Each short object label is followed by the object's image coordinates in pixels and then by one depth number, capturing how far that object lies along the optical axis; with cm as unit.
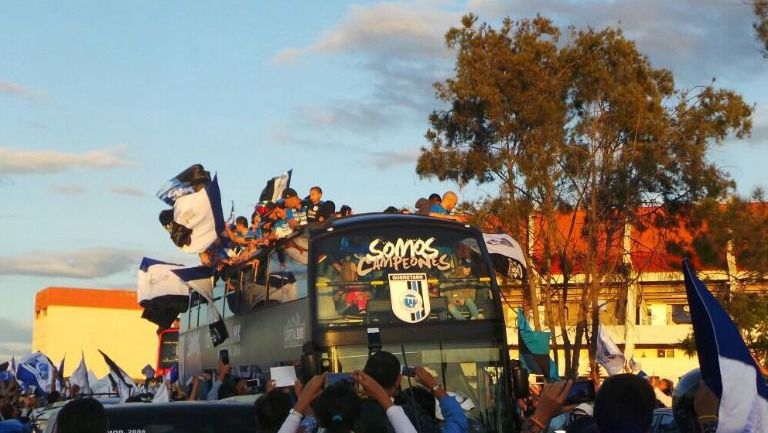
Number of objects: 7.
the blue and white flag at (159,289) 3006
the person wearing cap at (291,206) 2023
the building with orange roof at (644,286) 3472
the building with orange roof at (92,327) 7838
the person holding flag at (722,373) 486
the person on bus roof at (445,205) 2011
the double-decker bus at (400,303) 1738
